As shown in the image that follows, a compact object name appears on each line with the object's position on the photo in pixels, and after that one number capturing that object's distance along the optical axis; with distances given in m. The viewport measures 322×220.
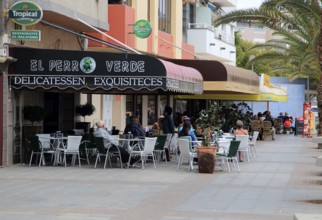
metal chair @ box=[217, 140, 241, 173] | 21.42
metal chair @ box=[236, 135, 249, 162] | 24.72
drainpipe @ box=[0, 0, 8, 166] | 21.53
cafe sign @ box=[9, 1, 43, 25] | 20.83
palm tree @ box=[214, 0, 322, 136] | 29.56
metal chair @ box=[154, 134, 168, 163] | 23.99
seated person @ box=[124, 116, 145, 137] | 24.06
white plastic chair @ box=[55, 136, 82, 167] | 22.55
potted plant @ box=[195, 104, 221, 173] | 20.91
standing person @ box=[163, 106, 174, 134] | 26.53
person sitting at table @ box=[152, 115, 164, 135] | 29.07
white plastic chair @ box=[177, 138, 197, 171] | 21.56
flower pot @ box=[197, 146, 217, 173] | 20.89
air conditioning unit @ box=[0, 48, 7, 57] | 21.53
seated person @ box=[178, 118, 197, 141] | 23.14
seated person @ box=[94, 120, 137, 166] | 22.30
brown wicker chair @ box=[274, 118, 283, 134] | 55.16
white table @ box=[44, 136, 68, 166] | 22.84
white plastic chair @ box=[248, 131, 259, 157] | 28.38
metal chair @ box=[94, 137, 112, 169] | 22.16
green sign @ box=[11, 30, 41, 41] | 21.06
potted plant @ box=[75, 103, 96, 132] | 29.56
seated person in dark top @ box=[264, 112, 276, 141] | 47.98
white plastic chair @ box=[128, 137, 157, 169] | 22.03
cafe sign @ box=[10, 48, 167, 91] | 22.47
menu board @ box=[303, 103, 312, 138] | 48.53
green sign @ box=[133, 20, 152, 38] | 29.50
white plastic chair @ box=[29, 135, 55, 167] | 22.66
